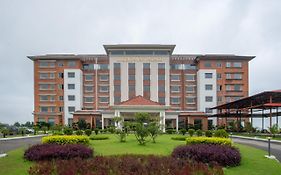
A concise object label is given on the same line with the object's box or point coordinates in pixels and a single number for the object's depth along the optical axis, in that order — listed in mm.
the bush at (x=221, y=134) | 17984
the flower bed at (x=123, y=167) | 7258
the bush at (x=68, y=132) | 23756
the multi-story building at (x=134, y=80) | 54156
